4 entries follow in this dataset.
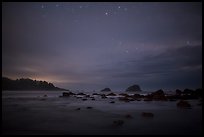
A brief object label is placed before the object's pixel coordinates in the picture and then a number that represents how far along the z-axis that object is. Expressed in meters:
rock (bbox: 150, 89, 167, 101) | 10.51
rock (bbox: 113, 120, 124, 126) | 4.58
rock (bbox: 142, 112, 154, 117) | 5.74
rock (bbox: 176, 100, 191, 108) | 7.71
